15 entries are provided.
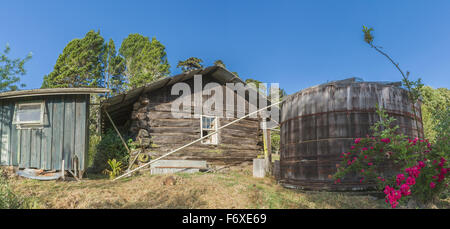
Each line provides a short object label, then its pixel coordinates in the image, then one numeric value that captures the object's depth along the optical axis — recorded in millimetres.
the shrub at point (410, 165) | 5941
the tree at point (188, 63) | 30802
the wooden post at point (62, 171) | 10250
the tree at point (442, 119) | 6978
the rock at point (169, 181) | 8740
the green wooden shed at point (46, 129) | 10414
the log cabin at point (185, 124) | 13047
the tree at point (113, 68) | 31375
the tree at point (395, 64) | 6719
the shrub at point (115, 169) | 11780
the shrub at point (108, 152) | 13498
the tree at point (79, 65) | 27297
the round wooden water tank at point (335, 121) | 8734
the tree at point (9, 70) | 23406
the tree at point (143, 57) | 31672
